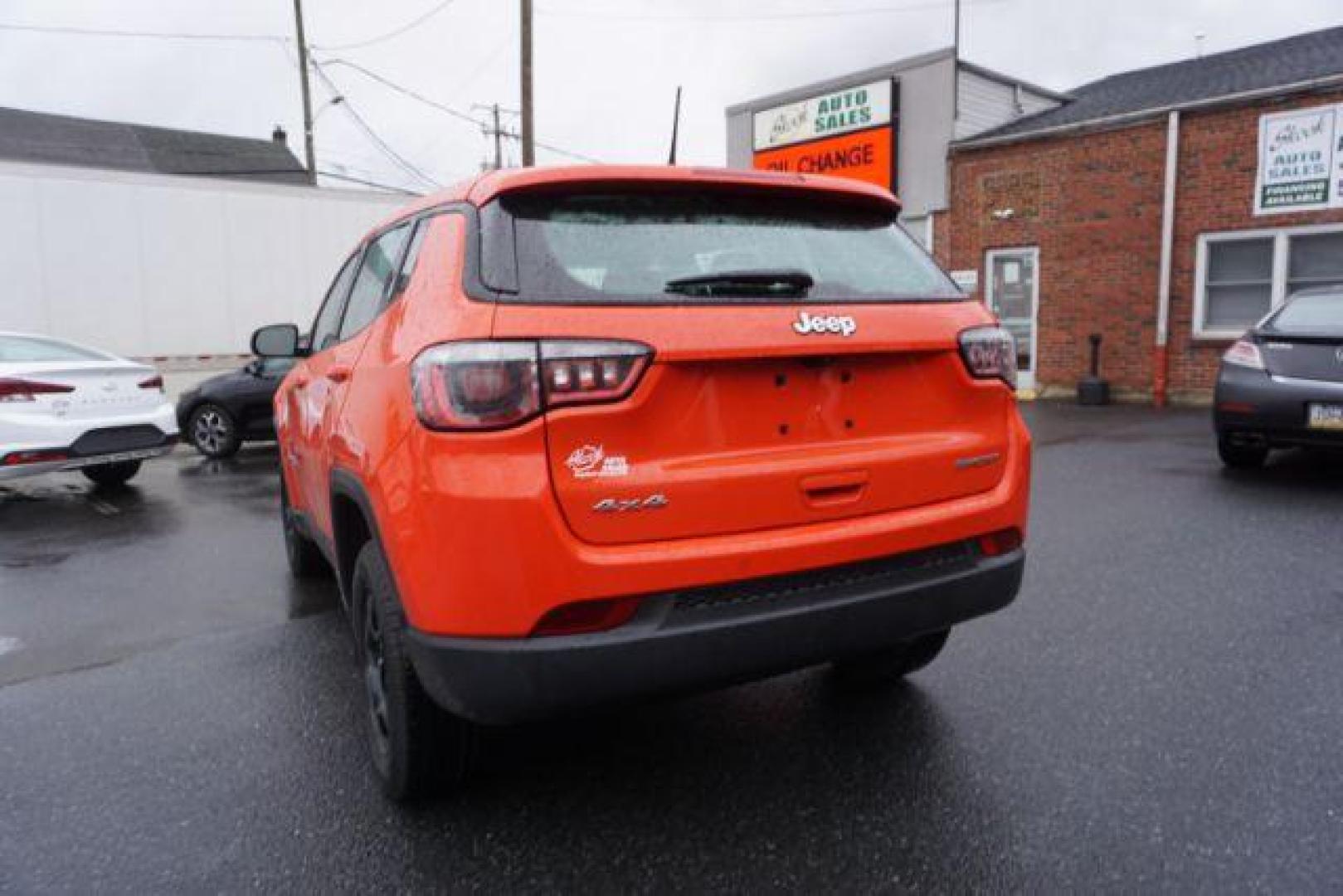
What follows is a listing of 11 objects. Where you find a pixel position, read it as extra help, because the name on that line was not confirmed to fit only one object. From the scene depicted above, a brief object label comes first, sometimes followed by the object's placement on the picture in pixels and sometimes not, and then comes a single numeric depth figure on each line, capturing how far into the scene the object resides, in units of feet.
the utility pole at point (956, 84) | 51.78
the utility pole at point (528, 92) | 51.23
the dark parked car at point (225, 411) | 35.70
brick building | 40.98
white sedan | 24.40
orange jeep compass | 7.00
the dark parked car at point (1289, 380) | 21.26
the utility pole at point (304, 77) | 86.22
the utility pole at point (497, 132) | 143.23
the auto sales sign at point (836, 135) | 54.70
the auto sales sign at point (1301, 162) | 39.70
